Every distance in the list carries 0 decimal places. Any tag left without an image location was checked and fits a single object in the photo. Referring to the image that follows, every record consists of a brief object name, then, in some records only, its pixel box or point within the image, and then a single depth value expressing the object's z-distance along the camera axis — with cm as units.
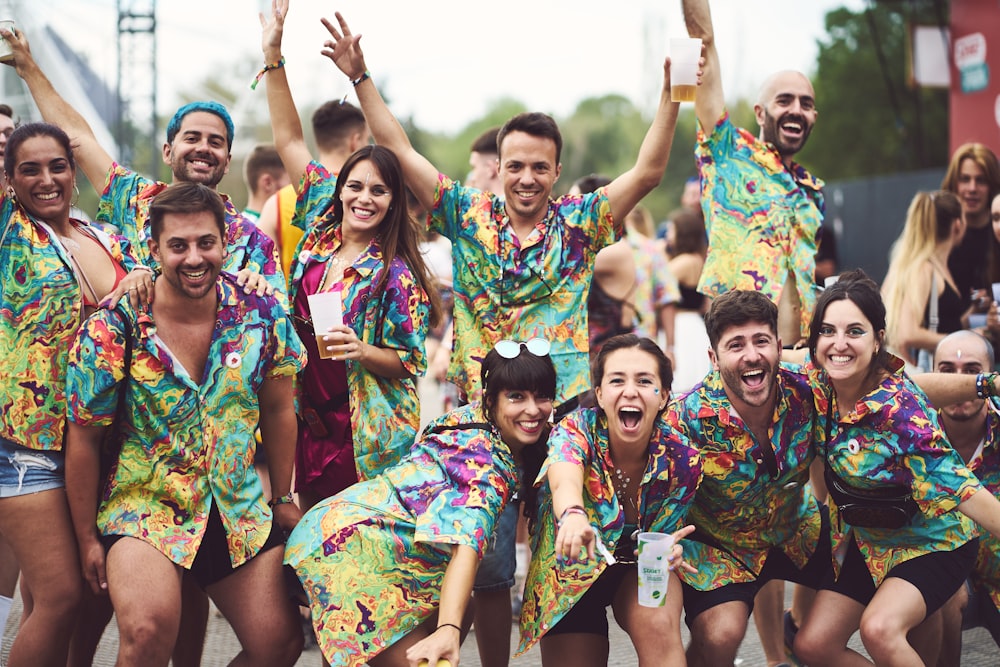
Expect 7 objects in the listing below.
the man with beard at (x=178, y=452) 354
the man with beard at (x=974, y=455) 436
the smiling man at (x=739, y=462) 400
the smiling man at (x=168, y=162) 425
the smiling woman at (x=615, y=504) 379
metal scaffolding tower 1495
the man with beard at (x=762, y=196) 490
